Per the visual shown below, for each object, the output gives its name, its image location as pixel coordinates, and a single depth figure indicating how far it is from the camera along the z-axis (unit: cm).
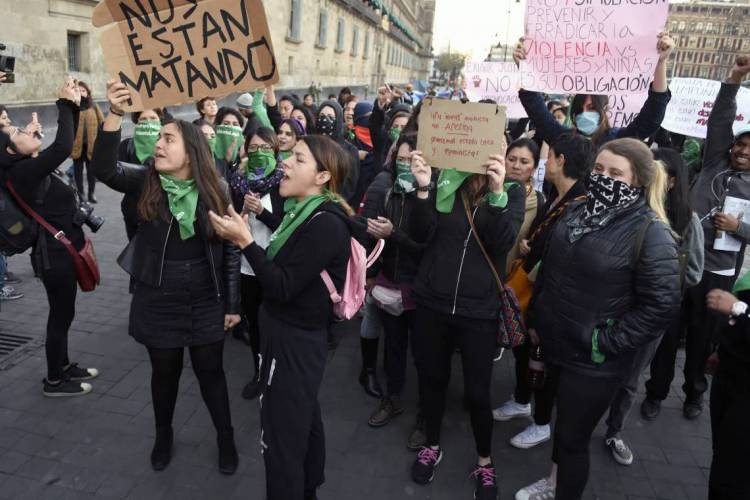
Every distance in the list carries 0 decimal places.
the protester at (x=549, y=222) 309
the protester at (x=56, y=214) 308
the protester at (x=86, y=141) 816
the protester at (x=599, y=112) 347
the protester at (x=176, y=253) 274
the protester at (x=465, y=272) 281
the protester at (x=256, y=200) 347
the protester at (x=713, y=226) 360
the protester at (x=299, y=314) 230
